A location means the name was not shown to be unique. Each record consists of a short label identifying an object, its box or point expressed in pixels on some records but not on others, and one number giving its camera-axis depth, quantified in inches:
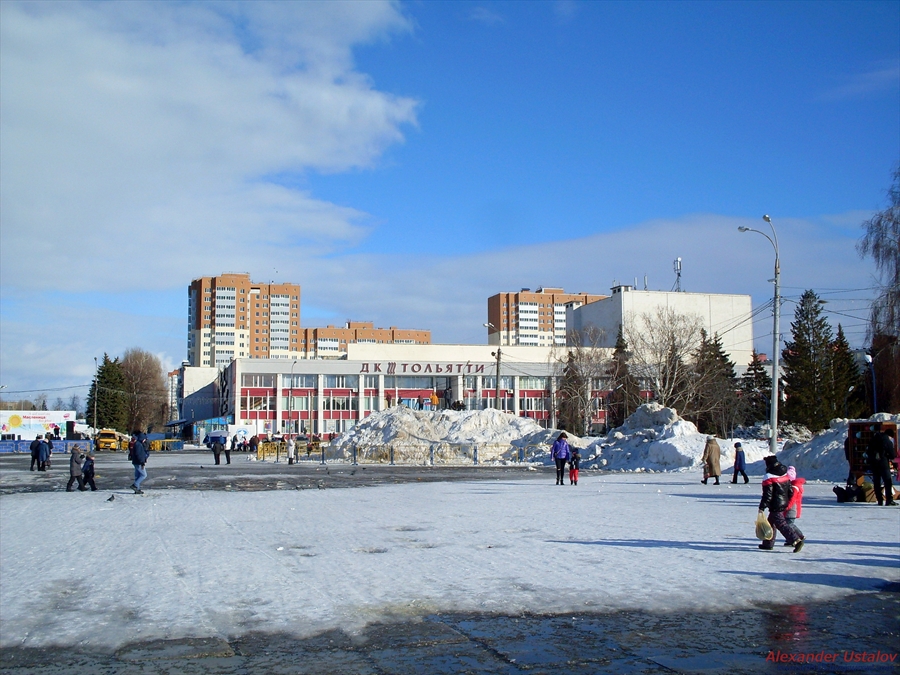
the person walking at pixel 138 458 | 851.4
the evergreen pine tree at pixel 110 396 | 4037.9
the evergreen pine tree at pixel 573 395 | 2812.5
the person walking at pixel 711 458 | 932.6
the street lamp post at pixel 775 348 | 1131.3
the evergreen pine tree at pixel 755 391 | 2869.1
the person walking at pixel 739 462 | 963.3
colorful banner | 3427.7
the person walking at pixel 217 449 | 1697.8
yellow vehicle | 2972.4
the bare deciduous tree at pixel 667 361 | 2479.1
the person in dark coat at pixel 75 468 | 912.9
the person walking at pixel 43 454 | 1369.1
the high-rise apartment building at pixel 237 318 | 7101.4
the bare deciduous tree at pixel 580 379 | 2810.0
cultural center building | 3587.6
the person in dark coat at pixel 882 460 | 650.2
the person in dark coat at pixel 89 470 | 924.6
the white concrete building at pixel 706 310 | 3843.5
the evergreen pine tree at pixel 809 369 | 2351.1
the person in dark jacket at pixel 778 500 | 430.6
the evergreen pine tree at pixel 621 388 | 2738.7
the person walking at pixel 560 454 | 982.4
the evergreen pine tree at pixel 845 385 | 2357.5
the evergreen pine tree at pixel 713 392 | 2534.4
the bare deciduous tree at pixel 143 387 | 4416.8
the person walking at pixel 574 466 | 969.5
